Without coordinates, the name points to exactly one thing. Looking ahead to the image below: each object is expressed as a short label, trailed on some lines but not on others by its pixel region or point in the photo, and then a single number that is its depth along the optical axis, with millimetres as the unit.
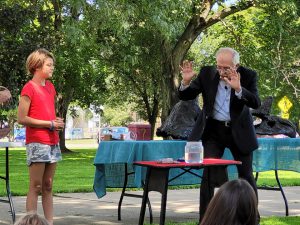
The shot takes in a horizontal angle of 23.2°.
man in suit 7281
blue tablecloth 8016
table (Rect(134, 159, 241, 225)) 6652
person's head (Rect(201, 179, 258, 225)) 3598
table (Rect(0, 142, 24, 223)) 7459
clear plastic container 6961
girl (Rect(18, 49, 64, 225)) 6832
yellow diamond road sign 34844
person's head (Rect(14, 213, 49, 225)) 3171
